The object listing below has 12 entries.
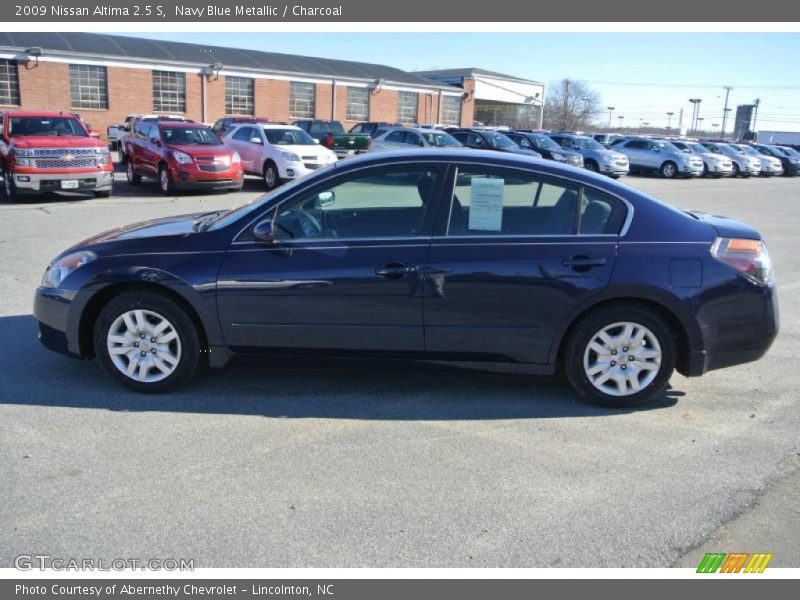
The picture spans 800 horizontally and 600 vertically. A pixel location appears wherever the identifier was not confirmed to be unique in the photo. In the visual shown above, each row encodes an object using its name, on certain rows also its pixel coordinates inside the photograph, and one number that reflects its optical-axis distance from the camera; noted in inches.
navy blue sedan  184.2
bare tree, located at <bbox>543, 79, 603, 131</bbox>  3727.9
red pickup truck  577.0
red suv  669.9
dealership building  1393.9
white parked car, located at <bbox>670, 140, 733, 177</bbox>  1317.7
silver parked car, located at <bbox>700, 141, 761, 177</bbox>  1378.0
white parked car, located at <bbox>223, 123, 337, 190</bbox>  738.2
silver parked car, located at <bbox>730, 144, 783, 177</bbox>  1444.4
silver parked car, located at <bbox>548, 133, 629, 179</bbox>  1133.7
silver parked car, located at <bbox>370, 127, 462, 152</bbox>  933.2
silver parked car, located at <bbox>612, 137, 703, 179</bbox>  1259.8
